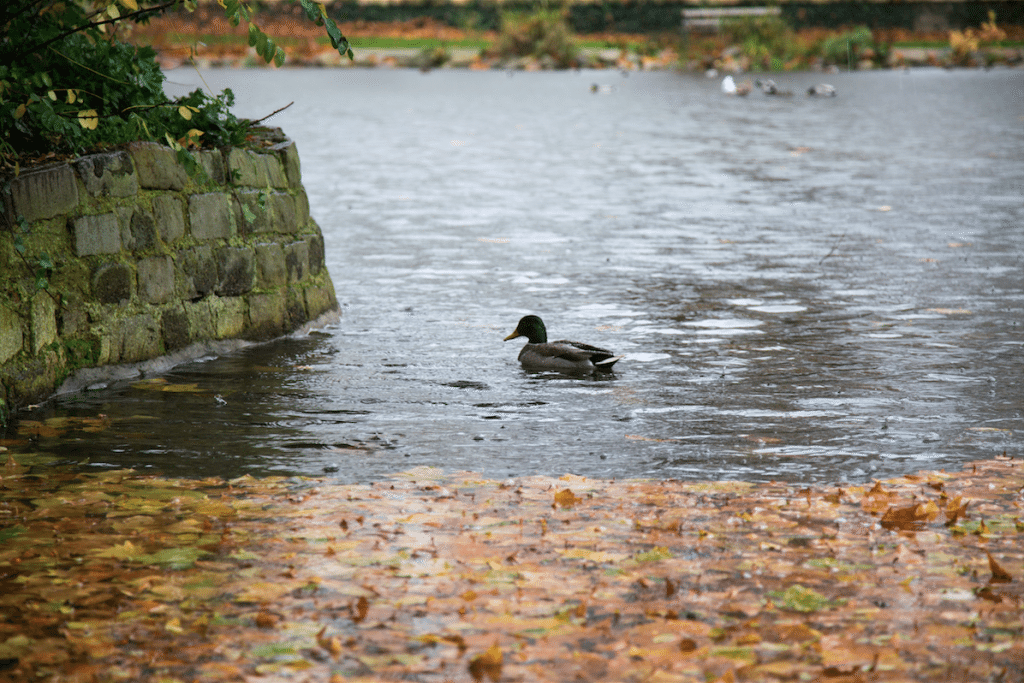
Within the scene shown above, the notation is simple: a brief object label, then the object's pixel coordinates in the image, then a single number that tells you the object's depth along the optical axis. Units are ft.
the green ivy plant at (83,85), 49.34
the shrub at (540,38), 373.20
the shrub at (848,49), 355.15
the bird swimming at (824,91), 252.01
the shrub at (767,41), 351.05
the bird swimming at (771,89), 263.90
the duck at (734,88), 262.67
